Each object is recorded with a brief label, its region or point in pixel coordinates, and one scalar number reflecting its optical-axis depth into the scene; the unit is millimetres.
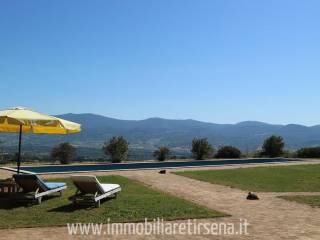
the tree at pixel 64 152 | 27859
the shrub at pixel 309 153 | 34594
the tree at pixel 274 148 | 35094
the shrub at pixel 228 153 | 34188
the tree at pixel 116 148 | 29500
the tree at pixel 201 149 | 32469
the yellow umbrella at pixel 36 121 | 11984
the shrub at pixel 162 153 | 31344
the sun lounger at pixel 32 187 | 11820
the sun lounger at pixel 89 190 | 11445
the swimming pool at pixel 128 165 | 24000
